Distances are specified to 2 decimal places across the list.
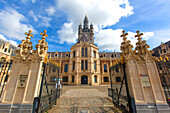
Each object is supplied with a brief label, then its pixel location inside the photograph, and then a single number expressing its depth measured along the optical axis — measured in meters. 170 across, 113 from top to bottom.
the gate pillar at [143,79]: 3.59
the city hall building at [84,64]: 22.62
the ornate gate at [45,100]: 3.51
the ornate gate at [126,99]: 3.45
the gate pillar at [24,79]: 3.59
